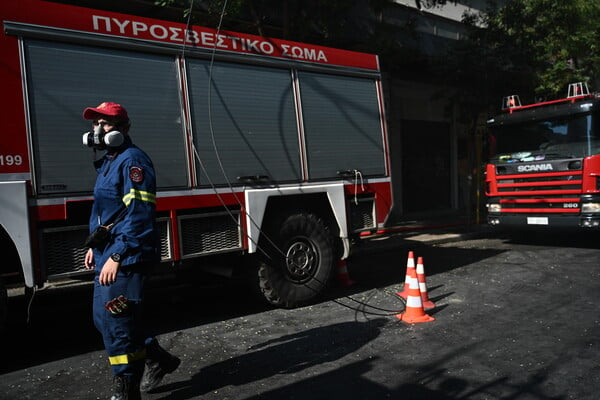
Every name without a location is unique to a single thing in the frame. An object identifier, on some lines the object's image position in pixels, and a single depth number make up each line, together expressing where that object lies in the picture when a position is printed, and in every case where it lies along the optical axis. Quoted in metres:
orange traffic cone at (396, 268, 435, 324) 5.12
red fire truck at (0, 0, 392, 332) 4.07
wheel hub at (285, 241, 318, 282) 5.63
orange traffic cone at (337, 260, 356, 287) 6.89
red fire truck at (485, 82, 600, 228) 8.66
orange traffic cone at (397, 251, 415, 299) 5.27
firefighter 3.05
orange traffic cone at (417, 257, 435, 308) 5.50
